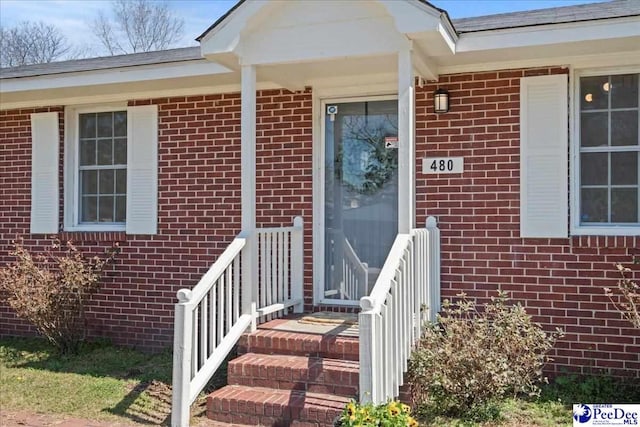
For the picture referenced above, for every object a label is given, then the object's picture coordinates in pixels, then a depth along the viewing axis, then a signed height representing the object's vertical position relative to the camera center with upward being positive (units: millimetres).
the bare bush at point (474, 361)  4906 -1175
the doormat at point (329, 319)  6168 -1083
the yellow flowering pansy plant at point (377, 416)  3807 -1245
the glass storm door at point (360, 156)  5637 +548
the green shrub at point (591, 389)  5402 -1562
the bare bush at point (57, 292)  7004 -916
